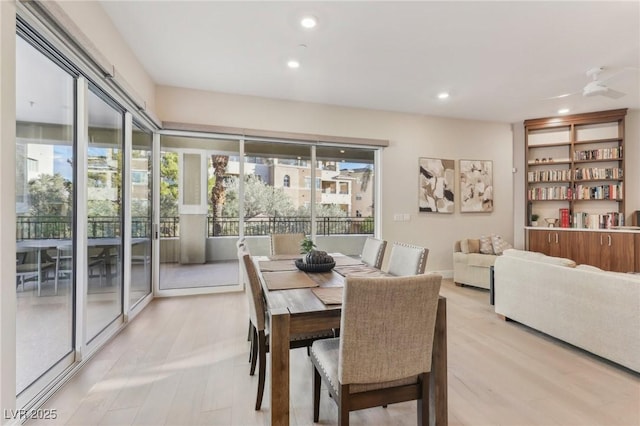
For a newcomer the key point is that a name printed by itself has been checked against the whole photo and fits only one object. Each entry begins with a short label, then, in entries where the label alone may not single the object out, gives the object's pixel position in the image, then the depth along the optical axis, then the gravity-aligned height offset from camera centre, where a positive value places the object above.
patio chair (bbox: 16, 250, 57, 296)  1.94 -0.39
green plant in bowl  2.40 -0.26
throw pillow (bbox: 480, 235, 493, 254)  4.70 -0.51
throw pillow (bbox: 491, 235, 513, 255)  4.61 -0.49
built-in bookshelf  4.85 +0.83
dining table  1.43 -0.58
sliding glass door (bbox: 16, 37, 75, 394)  1.92 -0.01
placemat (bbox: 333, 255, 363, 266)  2.68 -0.45
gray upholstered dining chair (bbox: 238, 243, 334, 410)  1.82 -0.69
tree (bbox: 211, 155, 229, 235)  4.36 +0.47
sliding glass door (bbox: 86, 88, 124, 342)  2.51 +0.00
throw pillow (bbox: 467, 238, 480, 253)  4.80 -0.51
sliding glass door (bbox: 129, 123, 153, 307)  3.40 +0.00
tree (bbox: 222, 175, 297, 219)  4.41 +0.21
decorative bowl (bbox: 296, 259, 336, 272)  2.32 -0.43
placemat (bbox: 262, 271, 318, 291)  1.92 -0.47
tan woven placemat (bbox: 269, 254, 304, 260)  2.91 -0.44
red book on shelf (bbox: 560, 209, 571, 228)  5.13 -0.08
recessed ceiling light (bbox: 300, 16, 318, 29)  2.52 +1.70
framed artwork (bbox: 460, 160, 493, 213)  5.31 +0.53
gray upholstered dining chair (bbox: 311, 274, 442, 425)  1.26 -0.58
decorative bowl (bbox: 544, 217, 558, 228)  5.23 -0.12
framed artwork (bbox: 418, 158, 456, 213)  5.12 +0.52
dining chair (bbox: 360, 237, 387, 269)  2.82 -0.39
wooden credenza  4.35 -0.51
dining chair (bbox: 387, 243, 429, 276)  2.19 -0.37
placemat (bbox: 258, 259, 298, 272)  2.42 -0.46
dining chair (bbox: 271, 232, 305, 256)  3.38 -0.36
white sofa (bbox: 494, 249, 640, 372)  2.16 -0.77
